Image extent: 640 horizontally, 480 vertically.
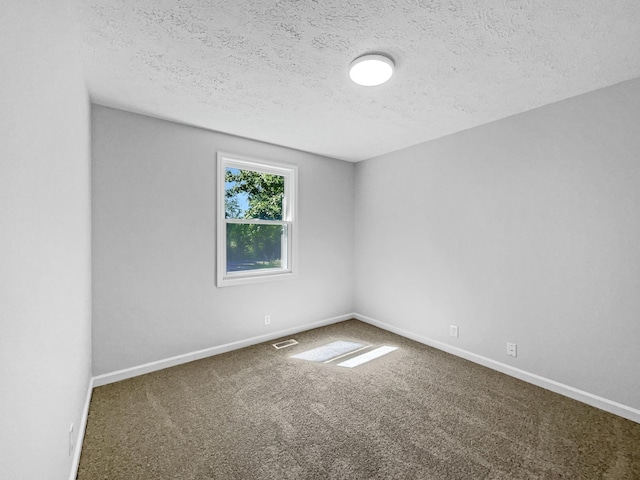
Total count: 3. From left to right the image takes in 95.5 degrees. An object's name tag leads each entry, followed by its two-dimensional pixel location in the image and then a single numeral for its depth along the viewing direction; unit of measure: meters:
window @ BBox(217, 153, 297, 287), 3.44
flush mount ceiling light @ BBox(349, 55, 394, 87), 1.94
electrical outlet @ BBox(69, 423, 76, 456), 1.58
